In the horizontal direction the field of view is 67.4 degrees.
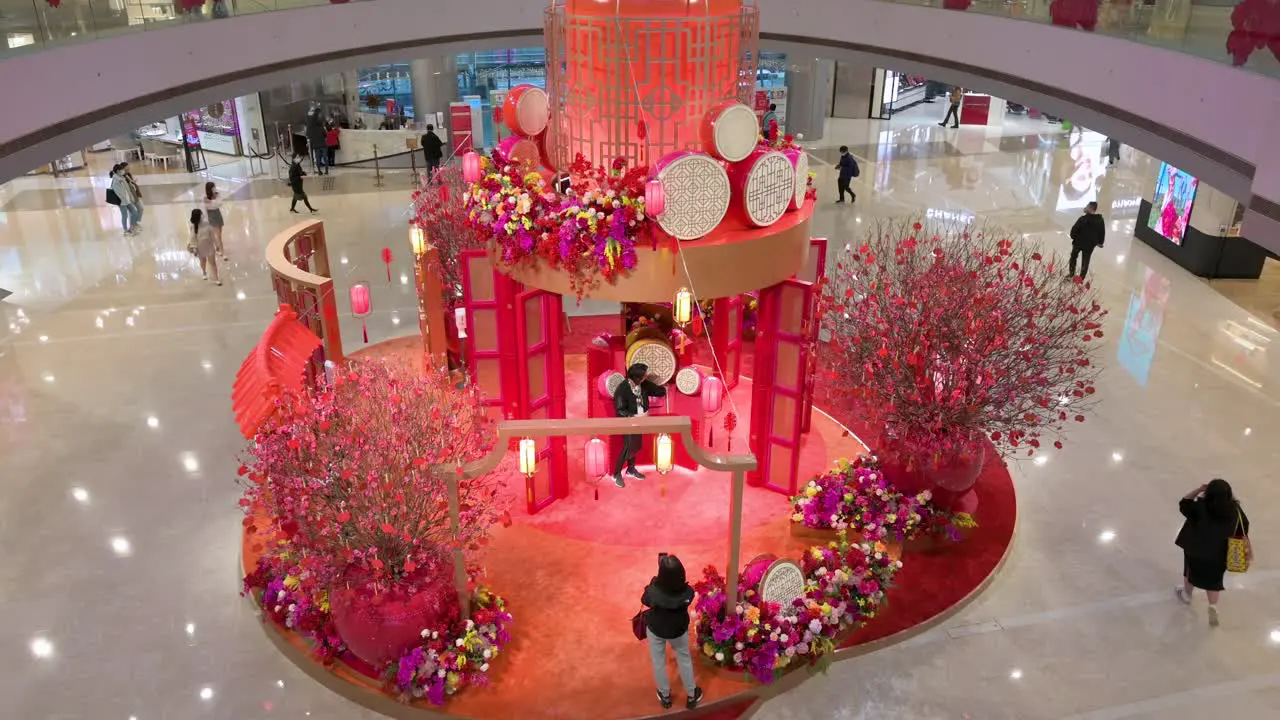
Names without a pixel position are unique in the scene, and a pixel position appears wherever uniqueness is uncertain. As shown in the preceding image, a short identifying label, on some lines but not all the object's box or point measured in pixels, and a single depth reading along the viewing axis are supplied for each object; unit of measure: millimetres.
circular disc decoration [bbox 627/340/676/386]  8352
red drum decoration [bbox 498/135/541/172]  8147
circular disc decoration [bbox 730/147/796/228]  7301
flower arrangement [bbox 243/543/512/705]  6270
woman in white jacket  15250
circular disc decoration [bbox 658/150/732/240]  6980
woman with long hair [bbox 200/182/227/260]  13625
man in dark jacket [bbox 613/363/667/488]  8008
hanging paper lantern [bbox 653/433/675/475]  6547
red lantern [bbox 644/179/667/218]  6836
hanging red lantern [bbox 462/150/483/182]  7672
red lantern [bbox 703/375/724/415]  7344
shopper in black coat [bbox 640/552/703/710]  6012
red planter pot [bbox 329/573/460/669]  6262
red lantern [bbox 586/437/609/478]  6680
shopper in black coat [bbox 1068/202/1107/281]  12961
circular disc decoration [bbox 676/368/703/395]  8523
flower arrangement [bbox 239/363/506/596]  5812
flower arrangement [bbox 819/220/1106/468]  7090
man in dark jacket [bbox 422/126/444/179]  17875
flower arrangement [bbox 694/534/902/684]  6504
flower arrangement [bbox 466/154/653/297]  7094
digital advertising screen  13758
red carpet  6406
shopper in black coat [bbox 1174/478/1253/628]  6906
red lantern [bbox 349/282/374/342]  8695
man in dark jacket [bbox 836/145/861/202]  16938
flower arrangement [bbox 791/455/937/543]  7742
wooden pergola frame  6137
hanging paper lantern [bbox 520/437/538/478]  6574
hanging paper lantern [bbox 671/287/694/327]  7117
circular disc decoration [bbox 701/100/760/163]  7020
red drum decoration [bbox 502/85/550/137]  8102
